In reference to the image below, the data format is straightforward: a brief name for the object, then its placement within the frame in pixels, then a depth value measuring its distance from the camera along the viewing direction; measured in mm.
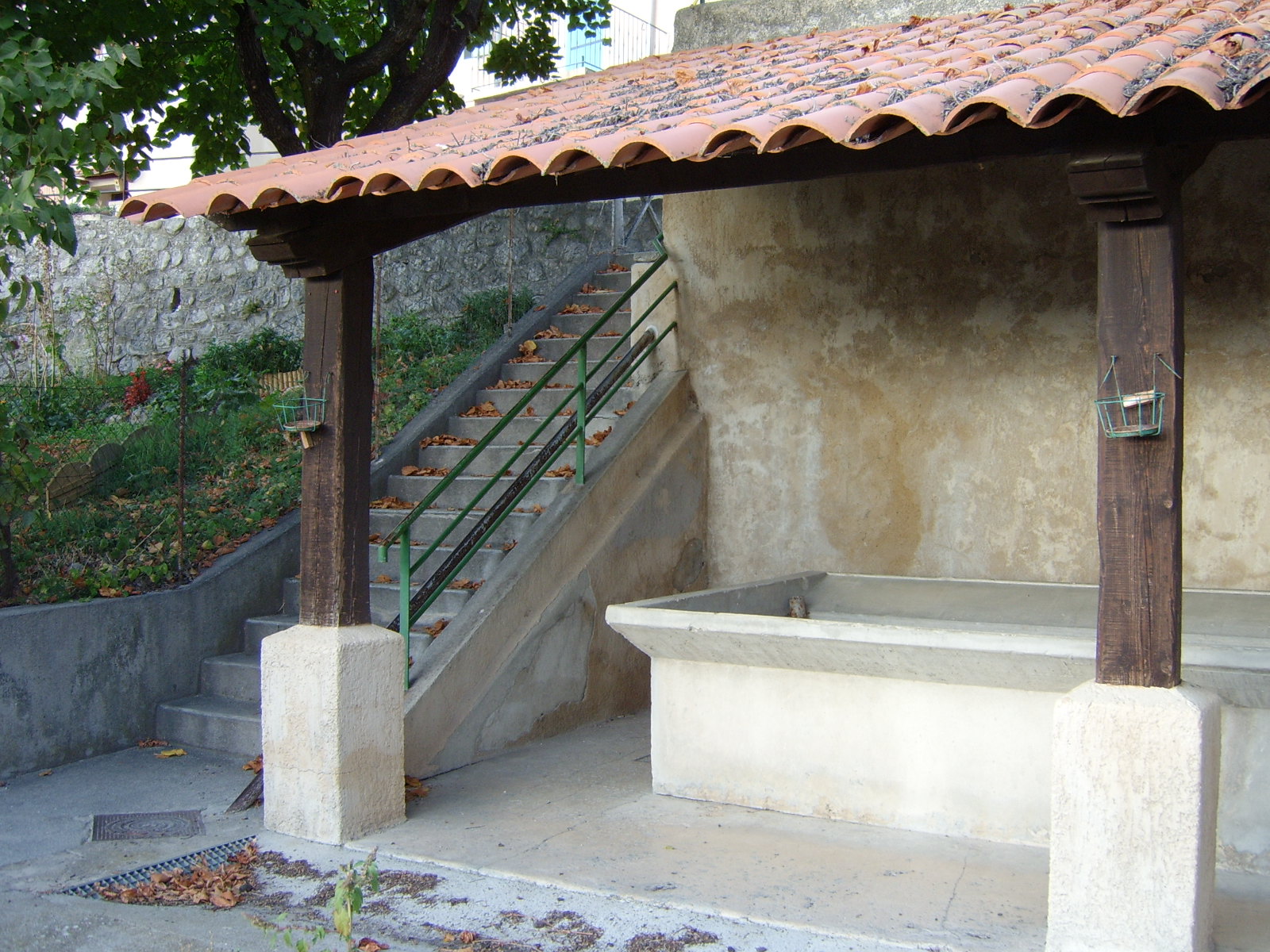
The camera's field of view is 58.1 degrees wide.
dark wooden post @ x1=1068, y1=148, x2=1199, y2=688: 3604
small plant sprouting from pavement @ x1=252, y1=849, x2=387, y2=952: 3047
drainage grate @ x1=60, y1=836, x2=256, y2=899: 4648
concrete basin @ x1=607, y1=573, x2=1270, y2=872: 4664
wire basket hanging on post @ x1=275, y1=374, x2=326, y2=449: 5273
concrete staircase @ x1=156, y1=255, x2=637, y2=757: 6641
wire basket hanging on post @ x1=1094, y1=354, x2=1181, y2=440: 3588
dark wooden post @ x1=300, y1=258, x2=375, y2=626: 5273
